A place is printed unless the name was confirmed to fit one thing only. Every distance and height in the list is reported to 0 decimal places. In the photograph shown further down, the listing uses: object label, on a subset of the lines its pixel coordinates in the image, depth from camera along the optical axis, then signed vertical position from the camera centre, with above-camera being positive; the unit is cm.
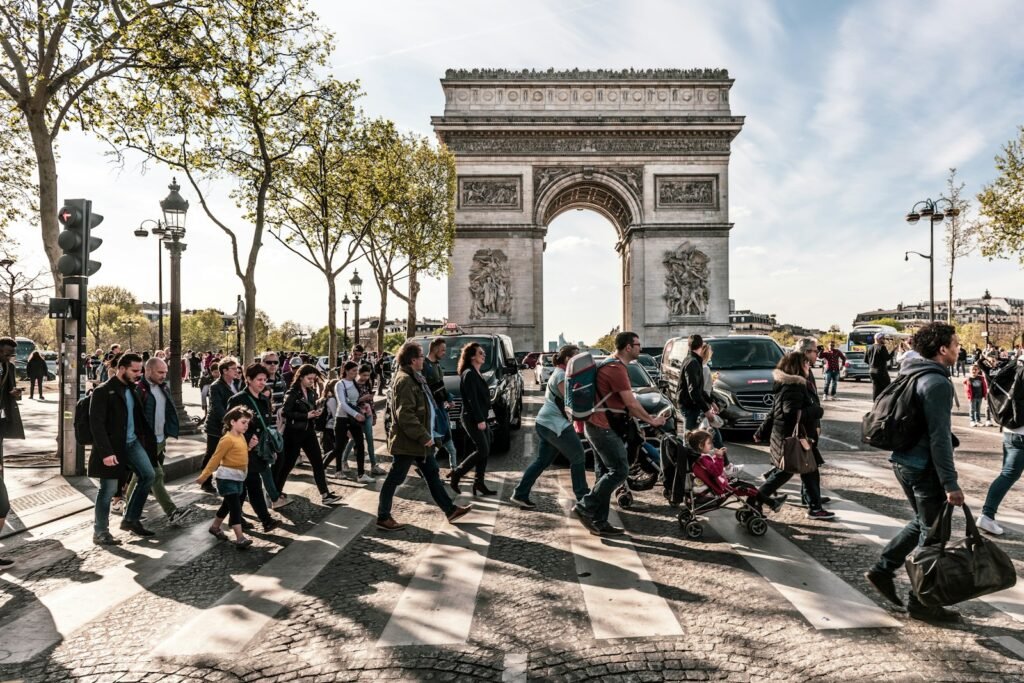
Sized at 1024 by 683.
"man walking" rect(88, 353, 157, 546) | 617 -101
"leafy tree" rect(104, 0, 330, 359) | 1164 +446
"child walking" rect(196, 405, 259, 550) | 600 -118
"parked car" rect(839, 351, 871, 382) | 3120 -146
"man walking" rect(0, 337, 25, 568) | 698 -67
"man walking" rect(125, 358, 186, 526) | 680 -84
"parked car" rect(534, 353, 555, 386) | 2486 -126
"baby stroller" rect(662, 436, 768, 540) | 590 -140
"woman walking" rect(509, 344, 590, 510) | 652 -99
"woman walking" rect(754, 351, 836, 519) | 620 -76
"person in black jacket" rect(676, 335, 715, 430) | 842 -66
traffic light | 879 +125
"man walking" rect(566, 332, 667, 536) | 605 -91
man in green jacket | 637 -92
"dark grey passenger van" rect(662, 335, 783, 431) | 1176 -69
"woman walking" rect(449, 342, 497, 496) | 800 -83
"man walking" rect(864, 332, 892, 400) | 1238 -43
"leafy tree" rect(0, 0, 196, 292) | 1003 +429
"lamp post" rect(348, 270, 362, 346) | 2933 +210
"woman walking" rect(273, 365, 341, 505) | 772 -113
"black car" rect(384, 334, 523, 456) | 1095 -83
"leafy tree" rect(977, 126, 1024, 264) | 2178 +419
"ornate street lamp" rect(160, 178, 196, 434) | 1367 +158
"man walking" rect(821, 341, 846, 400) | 2006 -94
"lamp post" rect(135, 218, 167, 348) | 2875 +310
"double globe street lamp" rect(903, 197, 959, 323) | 2542 +461
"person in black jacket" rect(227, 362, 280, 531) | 644 -89
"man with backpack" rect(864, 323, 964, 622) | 395 -59
